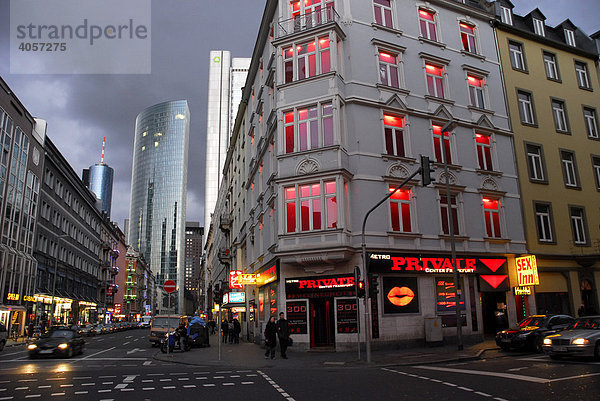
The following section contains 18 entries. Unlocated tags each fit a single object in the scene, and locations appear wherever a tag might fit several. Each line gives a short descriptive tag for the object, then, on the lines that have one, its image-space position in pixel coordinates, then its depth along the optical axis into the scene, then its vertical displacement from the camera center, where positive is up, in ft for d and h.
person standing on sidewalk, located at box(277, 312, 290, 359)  60.59 -3.92
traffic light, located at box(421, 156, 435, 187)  48.60 +14.12
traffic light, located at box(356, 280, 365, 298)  54.54 +1.68
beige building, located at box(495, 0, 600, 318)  88.28 +31.59
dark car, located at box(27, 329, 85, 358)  66.54 -5.22
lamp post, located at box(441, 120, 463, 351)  62.63 +3.06
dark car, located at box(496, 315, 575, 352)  58.13 -4.26
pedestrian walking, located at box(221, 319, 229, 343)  105.65 -5.44
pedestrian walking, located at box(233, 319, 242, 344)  97.18 -5.42
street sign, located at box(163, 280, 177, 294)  63.71 +3.02
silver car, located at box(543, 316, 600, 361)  45.01 -4.37
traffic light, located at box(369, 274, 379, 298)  54.13 +1.99
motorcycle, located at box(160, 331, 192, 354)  73.20 -6.13
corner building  70.44 +23.09
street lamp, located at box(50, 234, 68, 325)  167.73 +18.57
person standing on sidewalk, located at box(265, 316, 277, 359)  60.85 -4.61
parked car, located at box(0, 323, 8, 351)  81.46 -4.53
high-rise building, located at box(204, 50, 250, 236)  625.82 +276.16
